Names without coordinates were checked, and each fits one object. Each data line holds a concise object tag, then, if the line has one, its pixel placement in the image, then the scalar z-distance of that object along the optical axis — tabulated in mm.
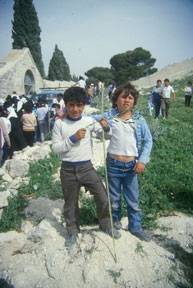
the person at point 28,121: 6426
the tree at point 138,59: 40906
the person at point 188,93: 11508
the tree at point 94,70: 54434
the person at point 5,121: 4968
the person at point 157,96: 8678
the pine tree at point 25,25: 28203
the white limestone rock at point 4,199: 3219
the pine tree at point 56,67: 42688
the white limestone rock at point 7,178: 4348
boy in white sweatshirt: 2054
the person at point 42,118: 7664
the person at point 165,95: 8383
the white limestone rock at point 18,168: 4531
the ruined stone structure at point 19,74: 16125
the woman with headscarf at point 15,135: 6016
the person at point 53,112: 7630
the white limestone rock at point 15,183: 4140
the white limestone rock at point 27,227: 2886
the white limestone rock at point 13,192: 3774
